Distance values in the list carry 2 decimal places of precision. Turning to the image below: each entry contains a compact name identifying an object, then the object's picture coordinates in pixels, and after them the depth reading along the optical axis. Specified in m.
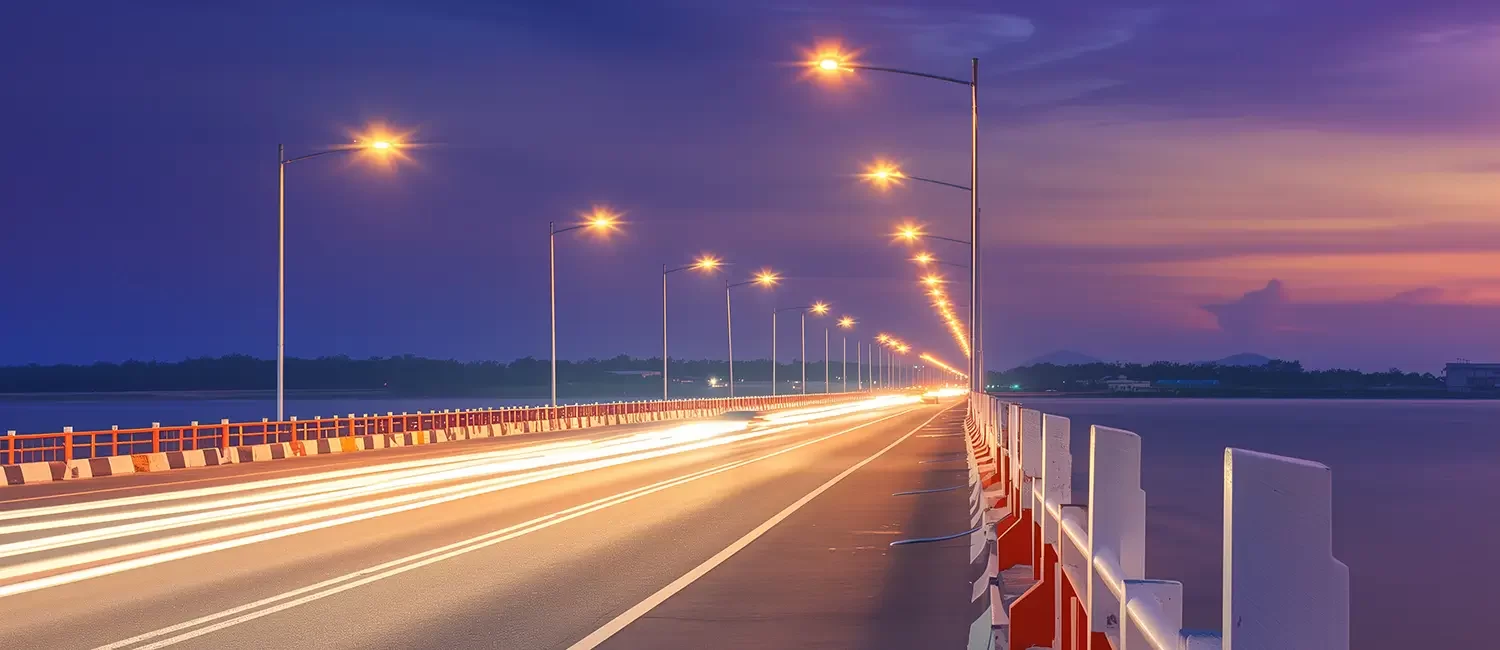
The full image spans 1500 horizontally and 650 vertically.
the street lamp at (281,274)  44.64
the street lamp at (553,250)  64.44
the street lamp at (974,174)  31.91
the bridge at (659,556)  4.53
